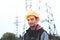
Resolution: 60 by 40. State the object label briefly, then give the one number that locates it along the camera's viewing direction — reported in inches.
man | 95.4
